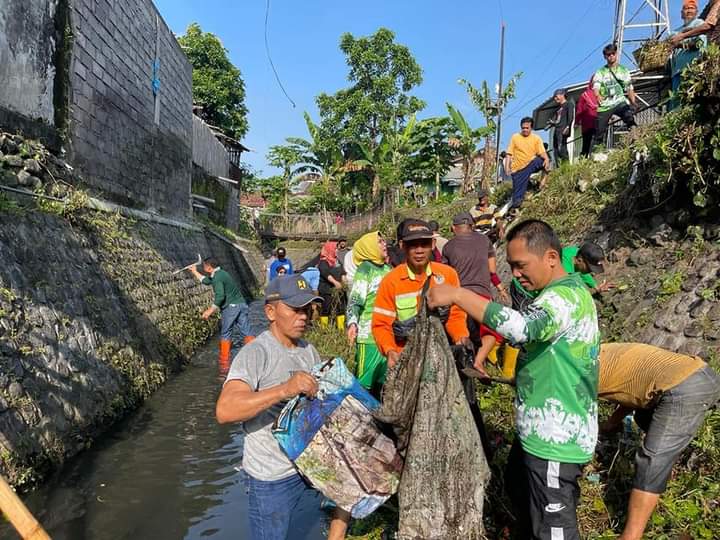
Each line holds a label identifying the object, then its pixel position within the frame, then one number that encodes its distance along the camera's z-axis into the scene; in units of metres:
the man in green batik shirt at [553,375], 2.51
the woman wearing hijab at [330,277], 9.72
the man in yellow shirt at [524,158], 11.02
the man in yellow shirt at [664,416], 2.99
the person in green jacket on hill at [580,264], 4.74
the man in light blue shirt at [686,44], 7.33
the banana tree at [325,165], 30.40
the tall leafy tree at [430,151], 27.58
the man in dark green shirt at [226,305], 9.34
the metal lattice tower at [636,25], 13.85
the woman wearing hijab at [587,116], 10.07
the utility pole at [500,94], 22.49
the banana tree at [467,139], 24.61
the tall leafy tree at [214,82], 32.56
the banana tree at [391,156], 27.27
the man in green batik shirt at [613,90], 9.62
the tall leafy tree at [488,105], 23.67
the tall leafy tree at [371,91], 34.25
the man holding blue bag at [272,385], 2.64
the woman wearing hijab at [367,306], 4.21
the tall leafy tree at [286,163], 31.41
